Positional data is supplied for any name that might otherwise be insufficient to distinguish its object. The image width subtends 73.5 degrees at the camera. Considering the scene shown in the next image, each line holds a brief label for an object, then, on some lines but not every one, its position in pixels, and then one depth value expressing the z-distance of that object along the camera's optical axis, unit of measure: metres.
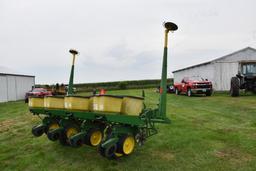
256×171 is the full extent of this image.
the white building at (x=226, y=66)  14.97
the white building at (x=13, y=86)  17.78
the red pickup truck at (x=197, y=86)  12.83
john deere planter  2.95
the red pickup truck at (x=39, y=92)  14.69
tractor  11.65
